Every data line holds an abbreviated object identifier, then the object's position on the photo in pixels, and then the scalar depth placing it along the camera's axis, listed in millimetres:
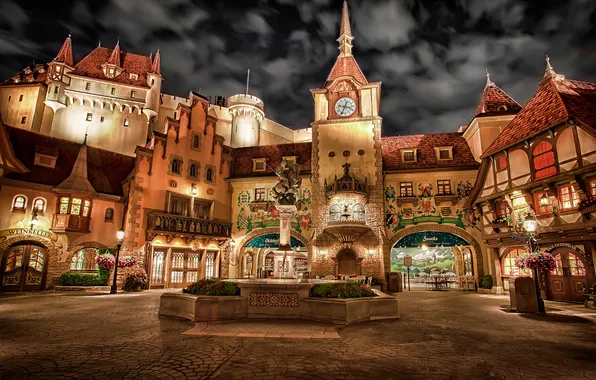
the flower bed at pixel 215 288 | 10719
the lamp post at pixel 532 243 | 12766
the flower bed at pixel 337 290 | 10461
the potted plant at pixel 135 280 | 21641
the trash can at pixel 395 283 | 23391
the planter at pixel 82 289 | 21188
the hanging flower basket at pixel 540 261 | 13055
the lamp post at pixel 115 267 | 19891
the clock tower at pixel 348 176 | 24859
